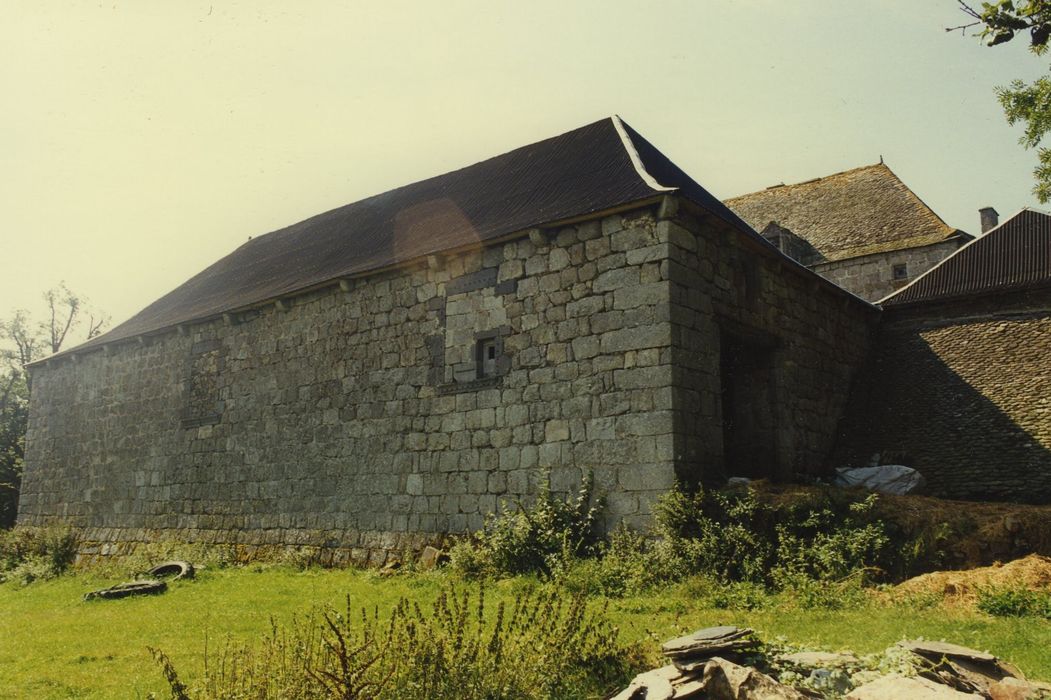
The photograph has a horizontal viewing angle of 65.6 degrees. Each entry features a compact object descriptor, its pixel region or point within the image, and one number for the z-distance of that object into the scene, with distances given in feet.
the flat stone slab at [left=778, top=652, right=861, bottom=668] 16.24
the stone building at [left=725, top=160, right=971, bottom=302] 68.74
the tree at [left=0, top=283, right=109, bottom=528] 72.08
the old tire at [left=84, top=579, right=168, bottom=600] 35.78
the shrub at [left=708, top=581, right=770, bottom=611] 24.16
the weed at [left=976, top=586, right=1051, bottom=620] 20.95
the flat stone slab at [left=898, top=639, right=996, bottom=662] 15.52
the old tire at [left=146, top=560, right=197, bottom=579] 39.85
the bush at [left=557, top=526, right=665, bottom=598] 27.37
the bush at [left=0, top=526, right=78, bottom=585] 48.98
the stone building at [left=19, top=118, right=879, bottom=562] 31.94
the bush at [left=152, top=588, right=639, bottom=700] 15.58
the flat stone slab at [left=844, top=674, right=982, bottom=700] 13.92
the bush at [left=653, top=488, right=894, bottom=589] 26.14
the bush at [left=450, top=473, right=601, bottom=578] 31.07
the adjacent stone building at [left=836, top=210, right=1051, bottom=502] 37.32
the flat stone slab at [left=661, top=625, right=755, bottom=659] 16.35
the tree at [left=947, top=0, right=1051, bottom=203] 34.86
